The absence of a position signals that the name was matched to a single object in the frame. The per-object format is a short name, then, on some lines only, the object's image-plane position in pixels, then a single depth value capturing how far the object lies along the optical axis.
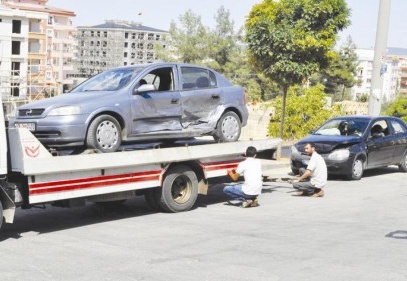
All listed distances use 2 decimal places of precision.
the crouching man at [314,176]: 13.52
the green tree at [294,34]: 19.03
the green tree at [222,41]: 58.00
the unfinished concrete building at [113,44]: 163.50
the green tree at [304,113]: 25.33
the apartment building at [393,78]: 175.62
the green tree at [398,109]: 48.86
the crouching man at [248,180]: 12.00
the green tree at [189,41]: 57.50
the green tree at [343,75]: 66.31
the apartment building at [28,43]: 70.81
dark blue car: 15.85
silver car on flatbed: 9.75
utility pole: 19.59
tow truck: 8.94
